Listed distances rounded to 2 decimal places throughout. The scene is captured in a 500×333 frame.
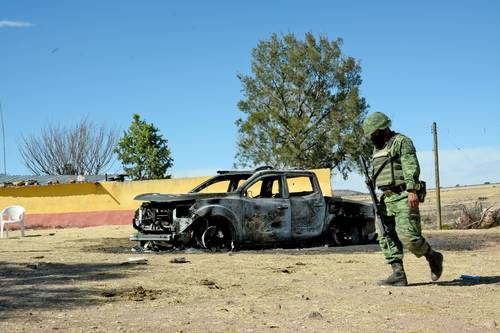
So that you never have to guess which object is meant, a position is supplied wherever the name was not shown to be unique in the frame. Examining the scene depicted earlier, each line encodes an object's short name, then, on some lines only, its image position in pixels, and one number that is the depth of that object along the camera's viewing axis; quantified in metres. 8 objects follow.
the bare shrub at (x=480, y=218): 19.36
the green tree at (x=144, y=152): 56.00
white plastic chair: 20.00
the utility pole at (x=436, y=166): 19.83
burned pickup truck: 11.97
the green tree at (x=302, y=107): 51.06
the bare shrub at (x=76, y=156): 64.00
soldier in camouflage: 7.06
